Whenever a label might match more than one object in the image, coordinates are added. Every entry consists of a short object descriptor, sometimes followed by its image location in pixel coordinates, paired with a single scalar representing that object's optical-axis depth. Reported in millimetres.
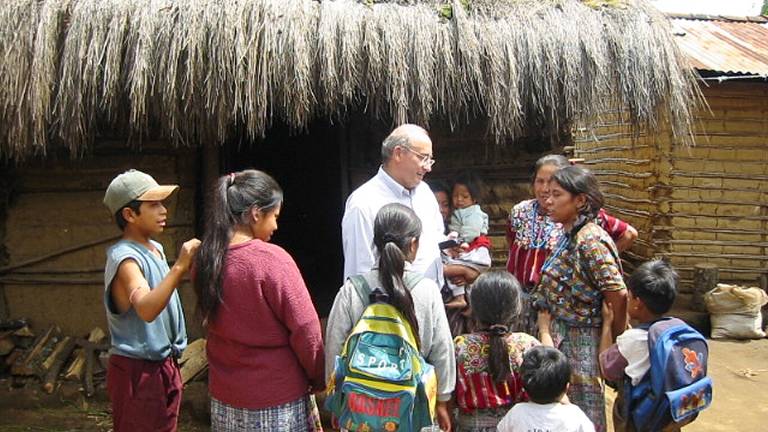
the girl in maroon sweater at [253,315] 2346
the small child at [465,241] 4055
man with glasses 2959
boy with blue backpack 2660
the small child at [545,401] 2420
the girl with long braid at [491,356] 2588
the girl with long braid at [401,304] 2377
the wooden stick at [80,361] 4781
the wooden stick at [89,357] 4804
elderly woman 3520
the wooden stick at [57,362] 4762
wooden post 7719
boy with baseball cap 2639
